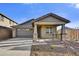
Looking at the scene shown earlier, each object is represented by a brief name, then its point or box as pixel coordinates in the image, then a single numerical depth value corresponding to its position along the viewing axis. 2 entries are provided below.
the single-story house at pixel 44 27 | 5.14
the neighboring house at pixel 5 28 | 5.97
